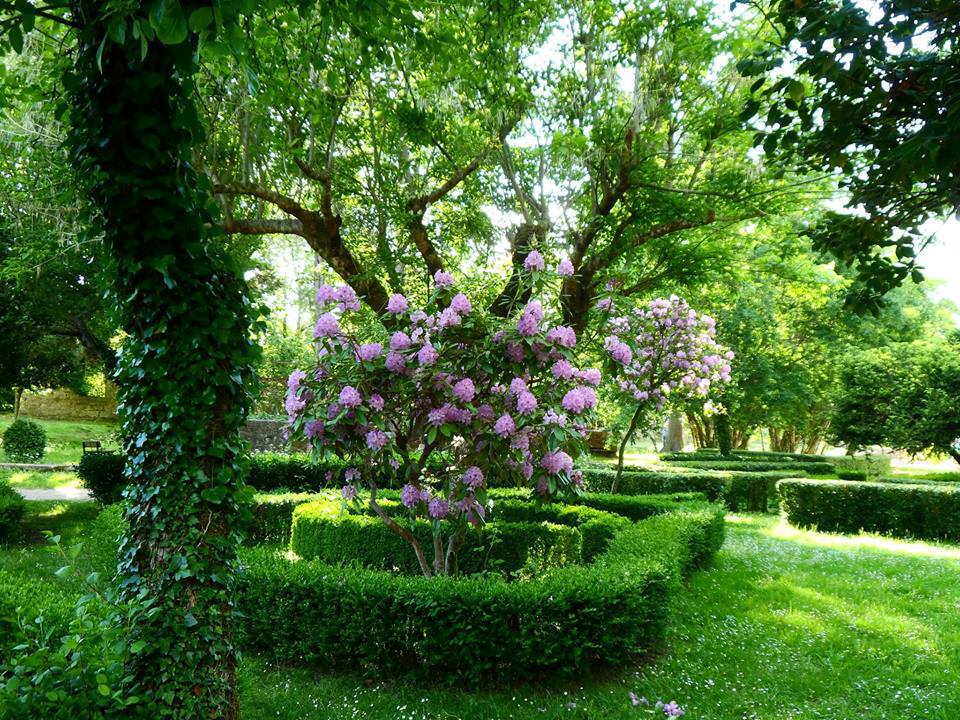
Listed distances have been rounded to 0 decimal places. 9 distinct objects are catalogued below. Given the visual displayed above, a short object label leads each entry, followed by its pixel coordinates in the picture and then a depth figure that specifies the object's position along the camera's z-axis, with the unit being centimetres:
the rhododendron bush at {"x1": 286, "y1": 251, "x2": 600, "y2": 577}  466
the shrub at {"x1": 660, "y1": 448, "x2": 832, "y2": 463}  2159
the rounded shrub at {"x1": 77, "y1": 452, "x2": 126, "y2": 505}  1165
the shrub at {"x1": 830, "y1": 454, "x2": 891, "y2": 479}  1544
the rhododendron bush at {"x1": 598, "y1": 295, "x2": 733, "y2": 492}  1003
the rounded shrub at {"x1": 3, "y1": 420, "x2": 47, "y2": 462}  1902
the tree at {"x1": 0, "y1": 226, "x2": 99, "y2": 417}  1027
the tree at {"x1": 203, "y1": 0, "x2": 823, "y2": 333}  830
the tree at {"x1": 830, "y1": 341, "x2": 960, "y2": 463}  1603
